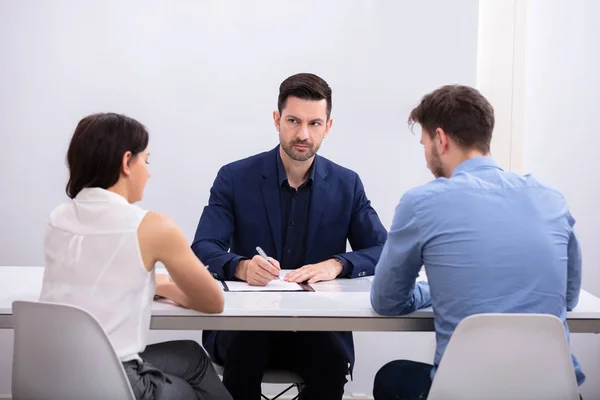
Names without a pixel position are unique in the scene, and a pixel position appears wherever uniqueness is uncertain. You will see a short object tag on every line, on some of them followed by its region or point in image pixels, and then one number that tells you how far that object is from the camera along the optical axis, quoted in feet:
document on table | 8.73
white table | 7.56
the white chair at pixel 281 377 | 9.56
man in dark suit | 10.38
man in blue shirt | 7.12
